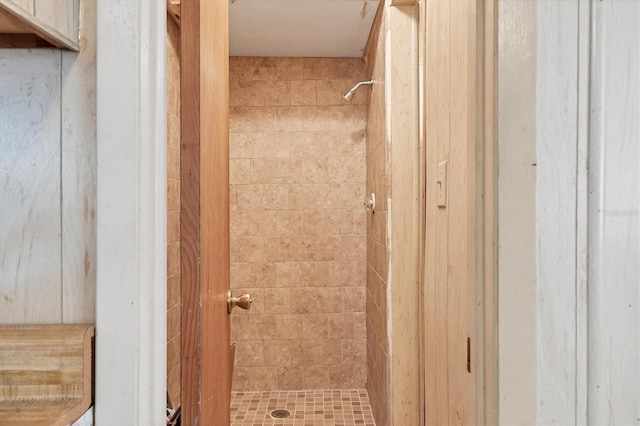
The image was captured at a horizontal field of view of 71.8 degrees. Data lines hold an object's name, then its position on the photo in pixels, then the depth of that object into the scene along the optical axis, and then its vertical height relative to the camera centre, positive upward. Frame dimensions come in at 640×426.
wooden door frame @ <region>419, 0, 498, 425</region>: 0.74 -0.01
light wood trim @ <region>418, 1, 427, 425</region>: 1.67 +0.16
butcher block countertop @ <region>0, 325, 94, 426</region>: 0.64 -0.23
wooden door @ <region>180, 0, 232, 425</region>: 1.00 -0.02
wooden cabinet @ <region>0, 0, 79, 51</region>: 0.59 +0.27
